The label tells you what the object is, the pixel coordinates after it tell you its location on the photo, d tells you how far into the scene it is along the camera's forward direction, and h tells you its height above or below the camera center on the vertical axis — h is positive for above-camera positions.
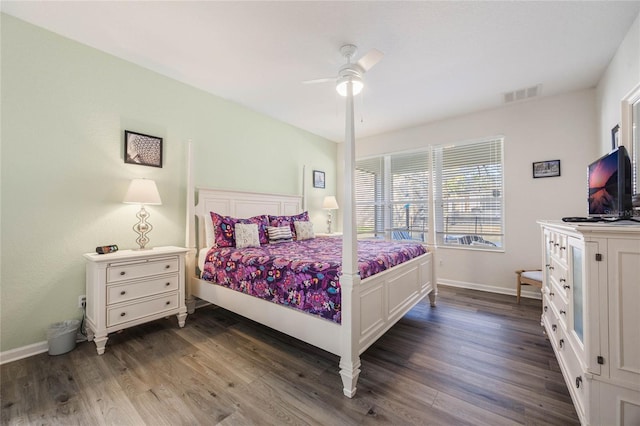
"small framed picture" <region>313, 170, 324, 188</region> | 4.92 +0.70
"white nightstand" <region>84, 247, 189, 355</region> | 2.14 -0.67
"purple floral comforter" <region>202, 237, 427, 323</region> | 1.84 -0.45
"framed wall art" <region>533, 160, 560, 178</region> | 3.29 +0.61
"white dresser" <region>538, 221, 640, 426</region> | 1.15 -0.50
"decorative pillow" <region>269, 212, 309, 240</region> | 3.58 -0.07
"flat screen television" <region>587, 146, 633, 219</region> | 1.49 +0.19
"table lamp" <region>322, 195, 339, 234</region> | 4.86 +0.23
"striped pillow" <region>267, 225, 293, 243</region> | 3.35 -0.25
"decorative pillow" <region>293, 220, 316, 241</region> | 3.69 -0.22
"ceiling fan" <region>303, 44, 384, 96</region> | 1.78 +1.07
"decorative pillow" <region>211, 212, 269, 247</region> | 2.95 -0.16
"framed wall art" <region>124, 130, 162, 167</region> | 2.61 +0.69
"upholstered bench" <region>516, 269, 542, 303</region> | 2.94 -0.73
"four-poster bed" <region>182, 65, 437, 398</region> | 1.68 -0.73
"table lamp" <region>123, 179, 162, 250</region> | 2.41 +0.18
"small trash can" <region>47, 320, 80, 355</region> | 2.08 -1.00
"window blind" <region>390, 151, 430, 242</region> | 4.49 +0.36
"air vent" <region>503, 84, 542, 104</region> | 3.08 +1.51
